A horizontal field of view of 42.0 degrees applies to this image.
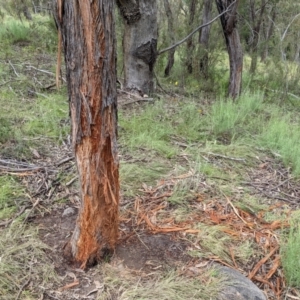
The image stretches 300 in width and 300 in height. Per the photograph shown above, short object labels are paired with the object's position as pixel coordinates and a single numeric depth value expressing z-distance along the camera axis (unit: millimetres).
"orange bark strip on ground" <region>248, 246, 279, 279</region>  2334
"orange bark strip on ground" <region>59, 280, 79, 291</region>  2107
